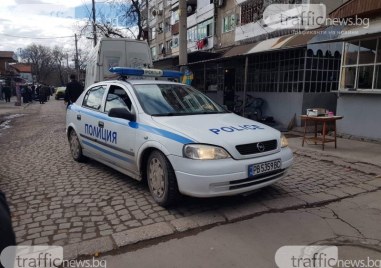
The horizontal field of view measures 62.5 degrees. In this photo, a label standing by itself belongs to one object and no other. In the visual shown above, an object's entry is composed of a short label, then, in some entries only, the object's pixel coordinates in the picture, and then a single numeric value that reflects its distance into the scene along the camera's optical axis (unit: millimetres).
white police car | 3594
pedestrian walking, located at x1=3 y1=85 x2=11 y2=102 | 29125
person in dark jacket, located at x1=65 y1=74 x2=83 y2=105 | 11281
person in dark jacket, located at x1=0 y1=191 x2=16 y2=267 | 1546
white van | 10344
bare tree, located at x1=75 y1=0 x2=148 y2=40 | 22562
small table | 7078
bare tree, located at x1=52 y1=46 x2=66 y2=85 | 74344
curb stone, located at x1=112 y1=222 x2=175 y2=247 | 3201
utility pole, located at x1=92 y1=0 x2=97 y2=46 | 26250
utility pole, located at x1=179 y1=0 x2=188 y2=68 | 10406
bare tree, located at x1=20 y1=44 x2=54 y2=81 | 73688
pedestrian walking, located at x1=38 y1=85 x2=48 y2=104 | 30214
